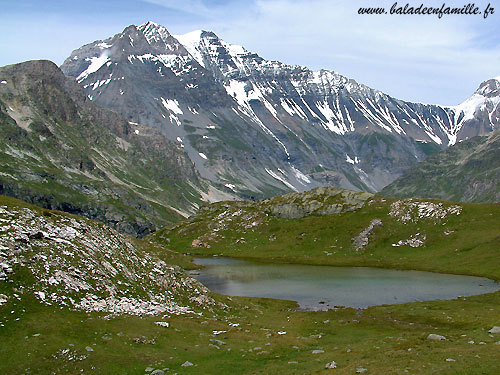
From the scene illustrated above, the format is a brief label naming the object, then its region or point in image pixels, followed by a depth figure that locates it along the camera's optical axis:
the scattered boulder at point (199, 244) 193.94
